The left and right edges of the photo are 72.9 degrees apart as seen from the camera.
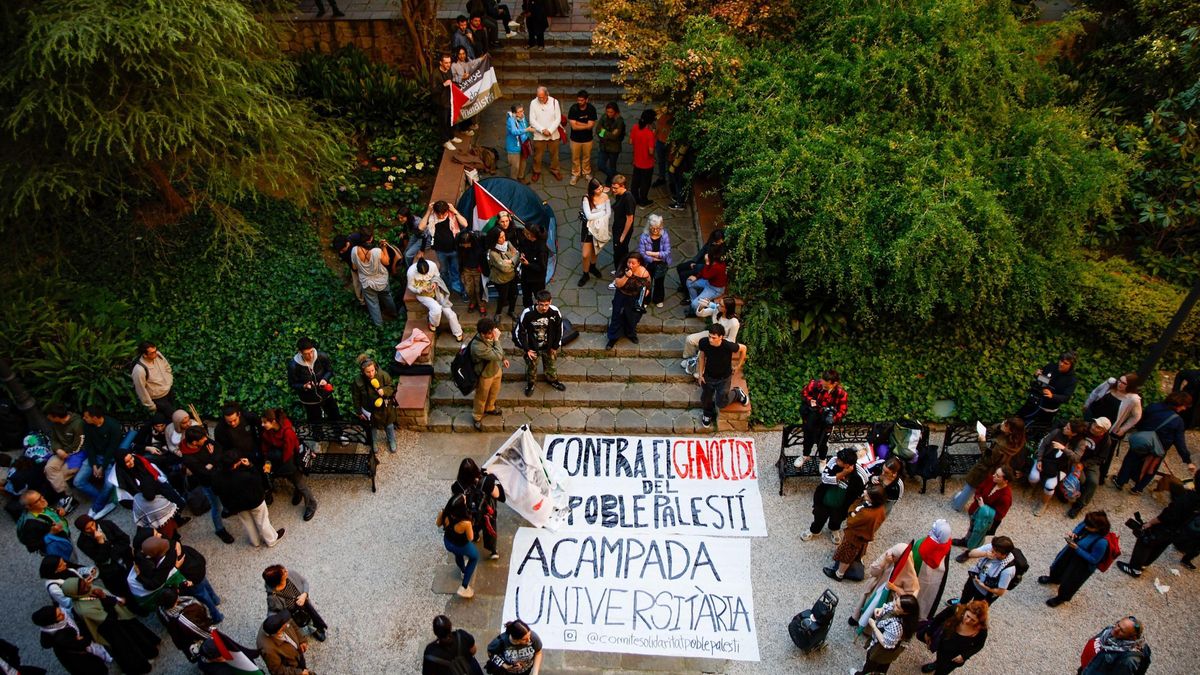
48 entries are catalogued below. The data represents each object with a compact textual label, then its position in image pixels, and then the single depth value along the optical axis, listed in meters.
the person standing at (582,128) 13.98
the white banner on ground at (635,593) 8.79
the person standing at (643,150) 13.32
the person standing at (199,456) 8.84
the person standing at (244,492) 8.70
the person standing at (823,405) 9.92
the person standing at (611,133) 13.70
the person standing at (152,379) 10.21
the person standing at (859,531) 8.41
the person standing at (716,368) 10.27
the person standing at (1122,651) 7.15
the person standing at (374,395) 10.05
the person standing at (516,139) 14.05
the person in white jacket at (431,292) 11.52
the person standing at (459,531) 8.36
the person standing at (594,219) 11.94
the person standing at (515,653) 7.03
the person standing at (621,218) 11.75
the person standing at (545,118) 14.19
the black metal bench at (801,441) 10.30
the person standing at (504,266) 11.33
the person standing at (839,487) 8.88
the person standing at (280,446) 9.41
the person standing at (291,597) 7.74
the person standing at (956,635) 7.46
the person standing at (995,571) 7.88
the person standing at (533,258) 11.32
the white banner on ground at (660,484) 10.02
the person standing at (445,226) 11.67
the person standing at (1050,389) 10.16
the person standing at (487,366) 10.14
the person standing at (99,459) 9.68
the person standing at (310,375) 10.01
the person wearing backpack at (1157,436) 9.98
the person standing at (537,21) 16.67
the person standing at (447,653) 6.99
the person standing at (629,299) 11.07
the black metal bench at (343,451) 10.30
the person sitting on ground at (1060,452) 9.73
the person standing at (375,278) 11.52
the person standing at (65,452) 9.75
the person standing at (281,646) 7.25
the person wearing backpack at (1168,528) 8.95
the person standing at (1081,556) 8.35
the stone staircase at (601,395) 11.25
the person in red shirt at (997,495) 9.13
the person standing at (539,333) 10.57
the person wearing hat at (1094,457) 9.71
